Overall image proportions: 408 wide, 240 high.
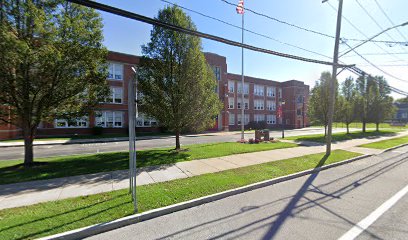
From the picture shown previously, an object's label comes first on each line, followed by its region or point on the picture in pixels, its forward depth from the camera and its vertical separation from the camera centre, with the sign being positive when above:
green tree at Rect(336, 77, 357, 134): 24.70 +1.81
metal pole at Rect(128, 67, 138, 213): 4.57 +0.07
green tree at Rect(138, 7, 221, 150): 11.57 +2.24
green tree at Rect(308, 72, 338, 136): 21.70 +1.89
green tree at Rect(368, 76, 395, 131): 30.41 +1.42
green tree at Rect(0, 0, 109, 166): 7.36 +2.14
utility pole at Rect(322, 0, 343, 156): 11.21 +1.90
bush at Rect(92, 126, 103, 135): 25.66 -1.42
